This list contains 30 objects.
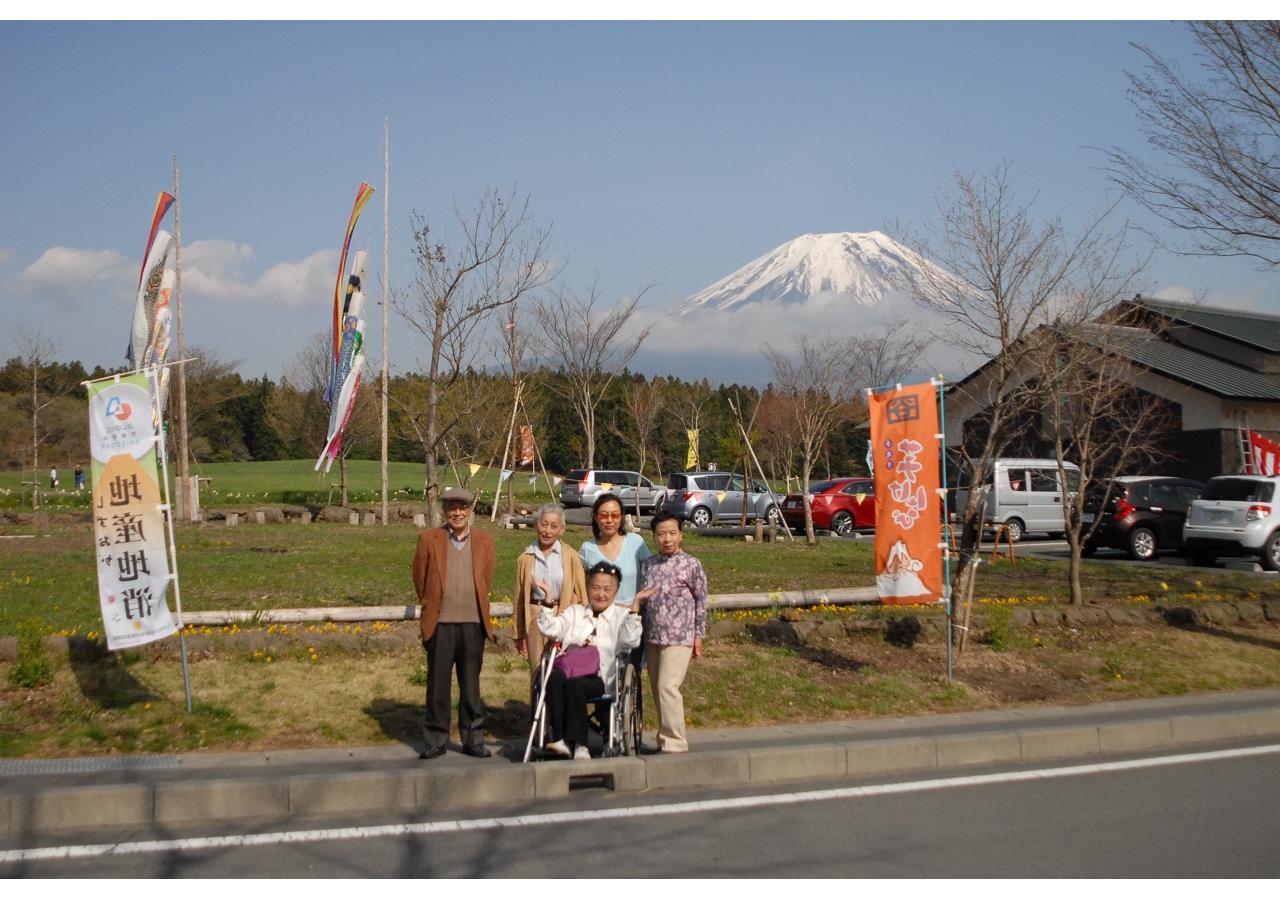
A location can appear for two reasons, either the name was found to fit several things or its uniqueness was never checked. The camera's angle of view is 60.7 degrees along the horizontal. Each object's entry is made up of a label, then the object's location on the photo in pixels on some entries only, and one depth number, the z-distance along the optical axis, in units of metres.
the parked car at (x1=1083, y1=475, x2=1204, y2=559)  20.17
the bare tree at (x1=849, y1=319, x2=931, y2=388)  28.79
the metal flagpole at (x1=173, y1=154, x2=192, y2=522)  24.01
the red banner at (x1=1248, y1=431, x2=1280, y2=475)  21.67
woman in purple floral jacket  6.96
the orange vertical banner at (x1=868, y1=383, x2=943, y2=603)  8.80
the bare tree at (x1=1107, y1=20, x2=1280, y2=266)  11.67
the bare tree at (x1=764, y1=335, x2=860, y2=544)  25.77
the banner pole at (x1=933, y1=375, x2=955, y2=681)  8.67
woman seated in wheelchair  6.66
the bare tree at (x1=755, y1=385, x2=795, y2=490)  36.19
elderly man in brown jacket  6.83
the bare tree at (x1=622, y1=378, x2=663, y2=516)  39.25
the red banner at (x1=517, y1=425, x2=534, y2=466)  26.19
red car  26.08
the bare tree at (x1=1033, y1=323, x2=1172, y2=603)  12.16
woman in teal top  7.11
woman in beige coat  7.06
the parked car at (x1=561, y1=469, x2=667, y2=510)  35.09
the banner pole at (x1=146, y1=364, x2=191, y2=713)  7.37
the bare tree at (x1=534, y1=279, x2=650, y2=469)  27.22
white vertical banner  7.37
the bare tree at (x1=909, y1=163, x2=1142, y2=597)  10.33
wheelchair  6.71
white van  24.42
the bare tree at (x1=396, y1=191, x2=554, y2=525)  21.17
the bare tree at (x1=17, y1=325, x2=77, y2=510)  32.24
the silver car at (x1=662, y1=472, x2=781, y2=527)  30.48
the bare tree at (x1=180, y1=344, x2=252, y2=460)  45.31
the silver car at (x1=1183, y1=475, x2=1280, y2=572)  17.94
